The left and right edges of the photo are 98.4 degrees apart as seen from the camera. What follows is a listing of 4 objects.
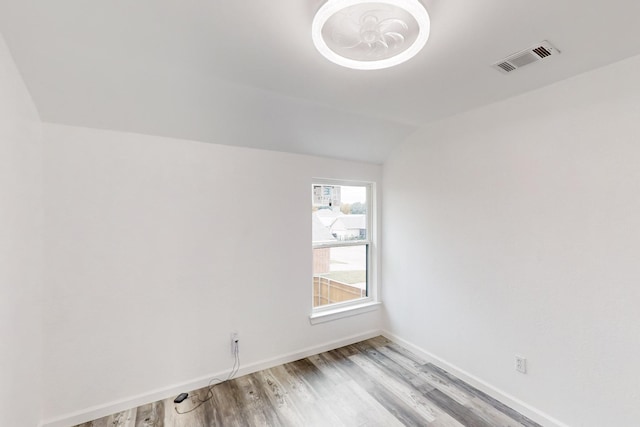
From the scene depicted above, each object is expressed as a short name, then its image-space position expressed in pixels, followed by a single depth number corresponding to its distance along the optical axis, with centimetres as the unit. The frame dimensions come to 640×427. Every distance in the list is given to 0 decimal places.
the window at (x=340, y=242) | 317
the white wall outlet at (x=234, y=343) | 258
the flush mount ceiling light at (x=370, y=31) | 113
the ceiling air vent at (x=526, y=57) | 159
